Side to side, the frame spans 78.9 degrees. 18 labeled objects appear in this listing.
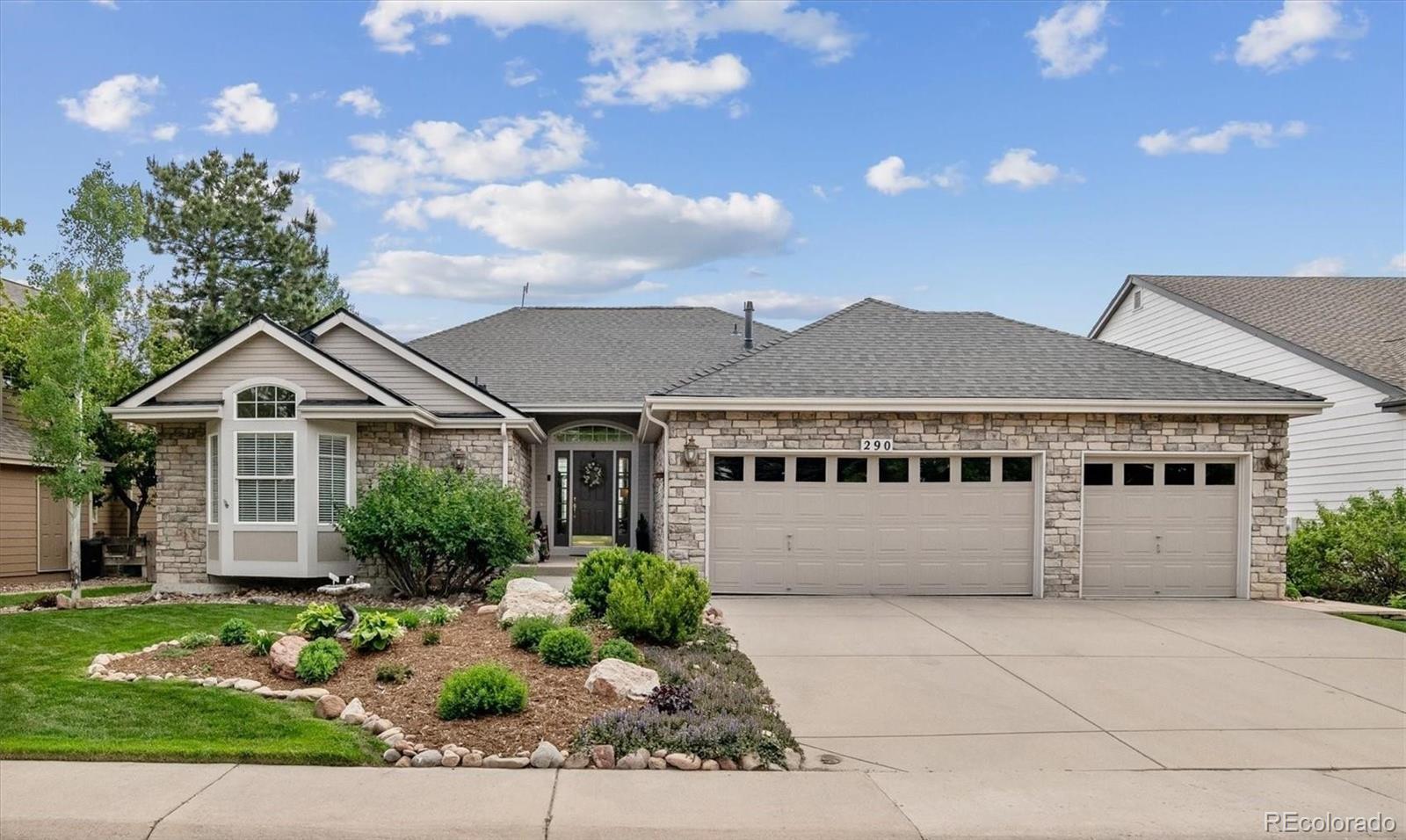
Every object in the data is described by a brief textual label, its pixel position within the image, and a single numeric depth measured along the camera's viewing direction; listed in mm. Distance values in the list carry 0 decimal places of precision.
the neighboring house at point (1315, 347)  14422
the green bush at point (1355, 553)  13008
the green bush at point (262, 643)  7602
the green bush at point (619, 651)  7364
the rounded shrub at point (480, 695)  5938
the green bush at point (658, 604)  8156
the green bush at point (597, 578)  9312
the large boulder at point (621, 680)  6513
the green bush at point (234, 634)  7961
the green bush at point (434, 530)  12055
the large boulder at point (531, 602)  9062
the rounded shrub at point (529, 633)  7824
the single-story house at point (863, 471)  12586
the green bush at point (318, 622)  7992
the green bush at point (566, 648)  7227
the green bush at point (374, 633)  7488
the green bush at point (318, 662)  6879
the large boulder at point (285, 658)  7051
